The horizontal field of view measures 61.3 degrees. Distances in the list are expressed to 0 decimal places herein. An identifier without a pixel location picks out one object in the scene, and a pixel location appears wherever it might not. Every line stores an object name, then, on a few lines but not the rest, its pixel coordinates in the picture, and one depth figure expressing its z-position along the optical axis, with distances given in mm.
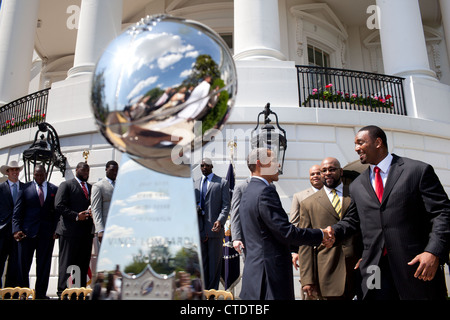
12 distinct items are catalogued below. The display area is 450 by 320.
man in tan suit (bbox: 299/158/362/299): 4082
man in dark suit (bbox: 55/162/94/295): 5953
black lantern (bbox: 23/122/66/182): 8383
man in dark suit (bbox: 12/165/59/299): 6156
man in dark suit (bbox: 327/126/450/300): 2818
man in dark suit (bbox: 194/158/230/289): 5980
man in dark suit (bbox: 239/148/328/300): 3082
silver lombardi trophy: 1080
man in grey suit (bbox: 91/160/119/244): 5359
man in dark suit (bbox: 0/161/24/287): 6289
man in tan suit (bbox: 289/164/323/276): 5711
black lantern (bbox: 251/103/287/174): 7910
